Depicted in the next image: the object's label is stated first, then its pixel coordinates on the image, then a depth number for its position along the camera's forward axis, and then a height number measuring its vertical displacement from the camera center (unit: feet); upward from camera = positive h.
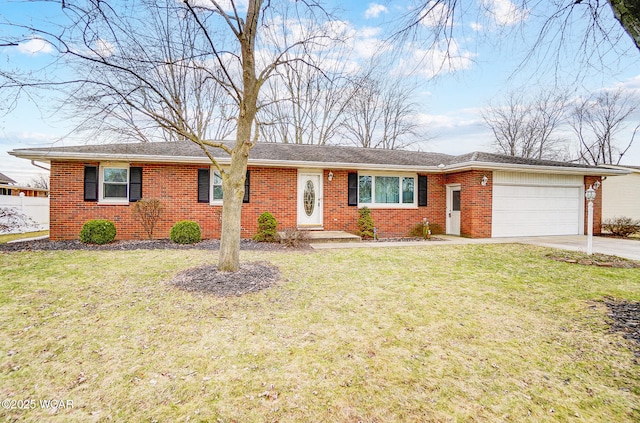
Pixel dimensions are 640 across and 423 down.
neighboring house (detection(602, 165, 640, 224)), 49.44 +3.01
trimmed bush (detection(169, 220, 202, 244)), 29.84 -2.44
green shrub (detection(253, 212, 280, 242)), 31.27 -2.03
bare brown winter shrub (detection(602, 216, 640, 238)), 39.68 -1.73
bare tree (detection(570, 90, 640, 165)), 79.05 +23.17
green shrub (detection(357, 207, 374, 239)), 36.27 -1.60
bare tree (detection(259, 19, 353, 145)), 64.85 +20.66
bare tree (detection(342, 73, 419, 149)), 72.49 +22.09
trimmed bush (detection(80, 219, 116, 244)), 29.01 -2.44
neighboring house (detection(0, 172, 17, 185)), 81.92 +7.14
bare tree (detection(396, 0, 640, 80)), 11.00 +7.03
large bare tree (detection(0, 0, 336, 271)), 11.44 +6.87
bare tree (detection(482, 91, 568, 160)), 84.17 +23.81
